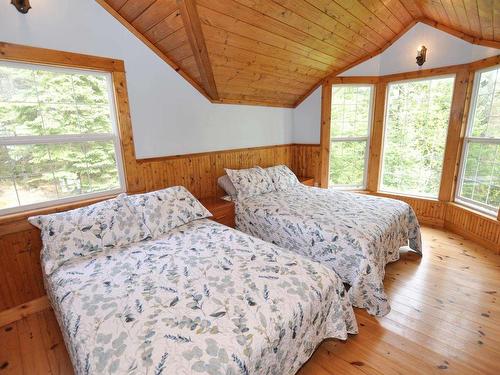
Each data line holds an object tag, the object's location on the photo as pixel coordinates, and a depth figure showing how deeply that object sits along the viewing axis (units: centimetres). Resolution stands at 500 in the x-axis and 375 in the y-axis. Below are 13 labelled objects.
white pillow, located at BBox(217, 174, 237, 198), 292
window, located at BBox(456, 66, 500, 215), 269
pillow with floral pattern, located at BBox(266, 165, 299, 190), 325
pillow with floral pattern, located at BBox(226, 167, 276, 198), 292
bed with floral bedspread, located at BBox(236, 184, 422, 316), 185
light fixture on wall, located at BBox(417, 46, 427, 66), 310
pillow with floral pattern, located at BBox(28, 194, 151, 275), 161
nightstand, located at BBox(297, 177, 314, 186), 384
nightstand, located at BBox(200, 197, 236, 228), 263
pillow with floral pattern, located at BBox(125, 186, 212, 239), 199
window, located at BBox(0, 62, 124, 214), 180
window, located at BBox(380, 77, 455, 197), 320
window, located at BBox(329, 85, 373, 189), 364
